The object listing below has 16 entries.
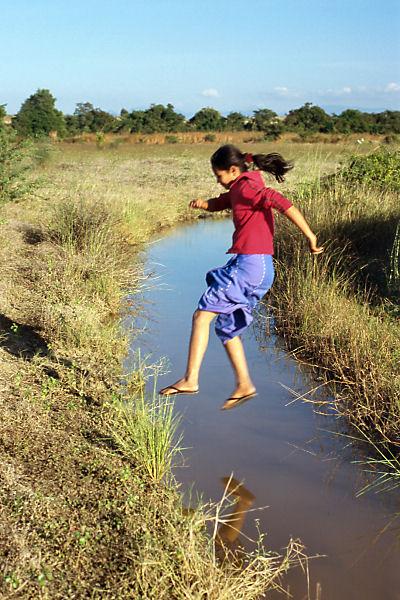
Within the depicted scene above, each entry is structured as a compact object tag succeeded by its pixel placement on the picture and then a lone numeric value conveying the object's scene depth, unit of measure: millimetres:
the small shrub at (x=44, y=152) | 20481
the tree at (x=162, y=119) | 46531
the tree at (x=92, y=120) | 46281
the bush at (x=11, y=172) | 12477
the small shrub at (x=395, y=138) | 15950
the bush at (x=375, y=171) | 10266
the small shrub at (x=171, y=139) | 42144
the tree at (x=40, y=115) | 37375
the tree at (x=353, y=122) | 40312
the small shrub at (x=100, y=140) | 37441
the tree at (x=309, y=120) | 42119
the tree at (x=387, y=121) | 38844
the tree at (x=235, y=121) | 48094
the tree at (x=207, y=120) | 48812
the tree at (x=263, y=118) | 45991
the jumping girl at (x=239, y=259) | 4766
